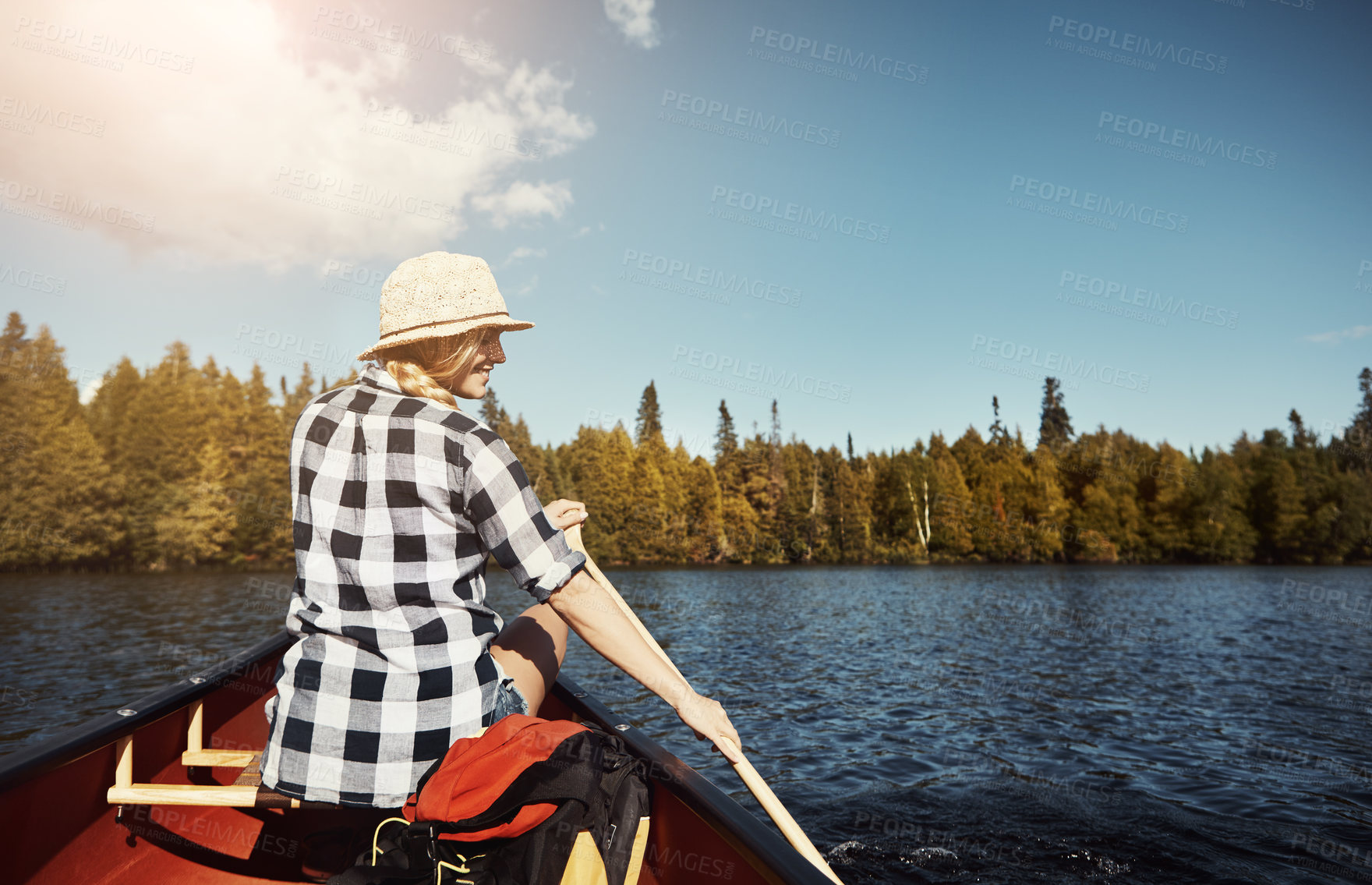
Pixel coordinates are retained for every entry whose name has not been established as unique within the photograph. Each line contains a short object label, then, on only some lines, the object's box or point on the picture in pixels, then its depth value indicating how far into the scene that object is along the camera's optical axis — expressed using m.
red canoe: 1.91
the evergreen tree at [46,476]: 37.41
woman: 1.74
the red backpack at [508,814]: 1.62
